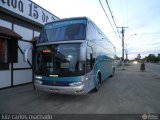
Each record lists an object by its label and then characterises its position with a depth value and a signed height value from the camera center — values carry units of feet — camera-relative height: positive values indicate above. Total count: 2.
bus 15.81 +0.29
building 22.36 +4.52
